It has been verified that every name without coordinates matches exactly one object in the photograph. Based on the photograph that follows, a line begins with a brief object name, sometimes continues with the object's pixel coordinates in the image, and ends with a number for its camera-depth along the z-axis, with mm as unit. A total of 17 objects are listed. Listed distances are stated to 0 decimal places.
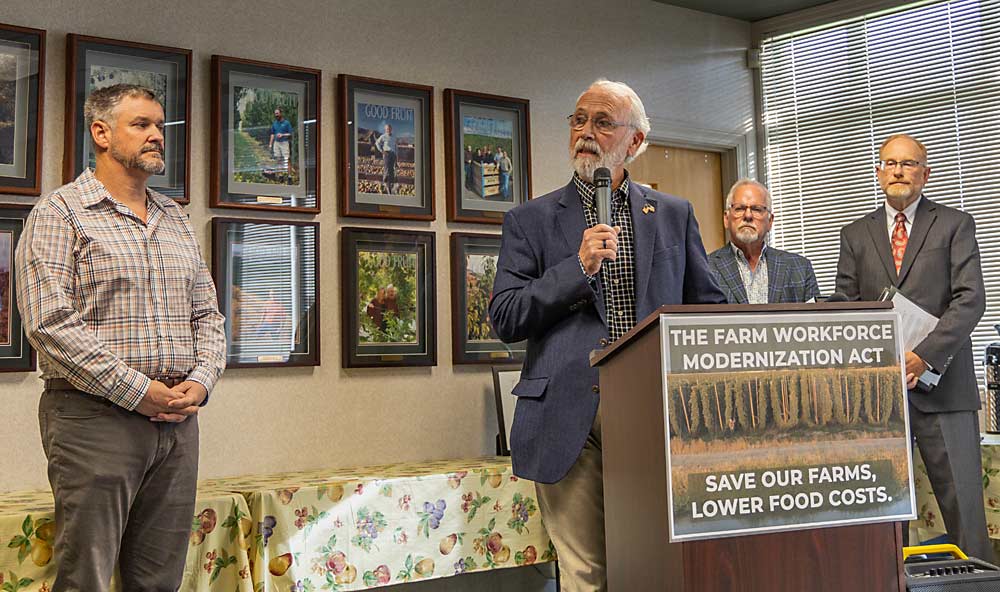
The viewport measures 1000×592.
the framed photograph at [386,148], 3641
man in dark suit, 3160
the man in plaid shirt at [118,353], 2176
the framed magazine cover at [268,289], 3350
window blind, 4199
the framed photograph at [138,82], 3090
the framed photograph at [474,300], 3840
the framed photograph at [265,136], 3377
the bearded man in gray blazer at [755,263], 3508
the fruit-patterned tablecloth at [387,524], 2908
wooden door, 4629
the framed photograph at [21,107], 3000
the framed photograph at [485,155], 3891
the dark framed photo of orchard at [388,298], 3590
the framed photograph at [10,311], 2965
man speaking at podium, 1926
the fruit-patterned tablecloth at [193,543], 2465
